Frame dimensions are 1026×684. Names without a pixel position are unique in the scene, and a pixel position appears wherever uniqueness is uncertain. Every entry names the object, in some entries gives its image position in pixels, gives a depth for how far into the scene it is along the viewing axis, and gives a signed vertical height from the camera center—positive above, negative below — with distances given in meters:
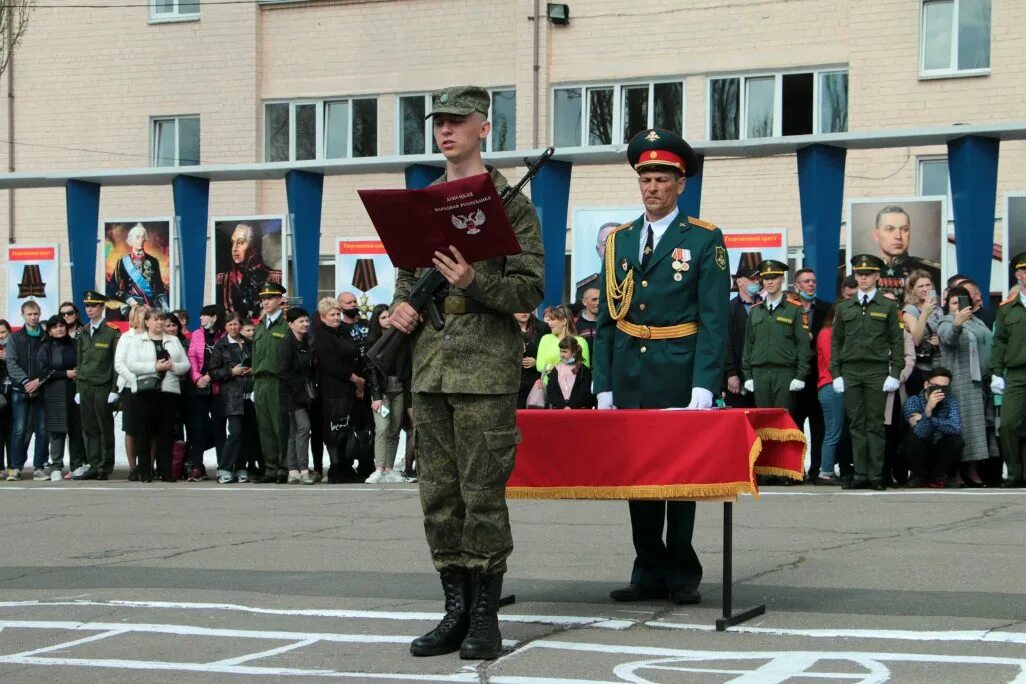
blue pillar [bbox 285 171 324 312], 20.09 +0.78
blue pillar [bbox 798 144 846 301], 17.34 +0.90
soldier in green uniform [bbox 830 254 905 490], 15.09 -0.54
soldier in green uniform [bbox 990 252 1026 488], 14.93 -0.60
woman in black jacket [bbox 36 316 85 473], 18.69 -0.99
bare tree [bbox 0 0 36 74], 30.83 +4.88
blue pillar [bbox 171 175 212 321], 20.84 +0.74
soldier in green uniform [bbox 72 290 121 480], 18.23 -1.03
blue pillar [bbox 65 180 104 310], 21.12 +0.79
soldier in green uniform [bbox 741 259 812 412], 15.83 -0.45
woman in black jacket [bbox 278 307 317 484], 17.08 -0.95
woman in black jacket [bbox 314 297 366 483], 16.94 -0.85
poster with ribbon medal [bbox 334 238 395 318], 19.69 +0.28
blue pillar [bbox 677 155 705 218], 17.61 +1.04
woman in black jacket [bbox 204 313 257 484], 17.58 -0.99
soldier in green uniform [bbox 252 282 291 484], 17.27 -0.93
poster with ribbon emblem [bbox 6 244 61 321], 21.44 +0.17
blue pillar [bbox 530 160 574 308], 18.59 +0.91
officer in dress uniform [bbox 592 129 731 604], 7.68 -0.11
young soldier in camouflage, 6.76 -0.45
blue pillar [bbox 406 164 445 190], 19.17 +1.36
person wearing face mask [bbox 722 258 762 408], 16.36 -0.55
